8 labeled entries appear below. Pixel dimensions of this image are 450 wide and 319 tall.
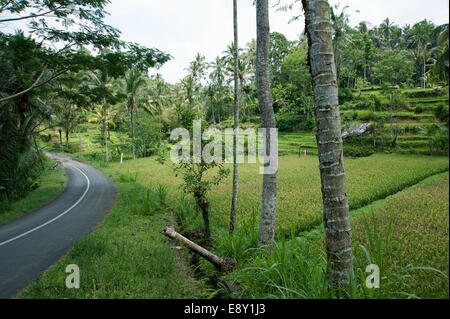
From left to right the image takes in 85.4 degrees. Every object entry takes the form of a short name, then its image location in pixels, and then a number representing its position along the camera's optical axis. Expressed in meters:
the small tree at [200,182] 6.48
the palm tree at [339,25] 25.62
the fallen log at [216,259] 4.48
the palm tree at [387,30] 45.34
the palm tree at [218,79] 31.68
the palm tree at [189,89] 35.00
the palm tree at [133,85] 25.00
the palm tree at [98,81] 23.31
